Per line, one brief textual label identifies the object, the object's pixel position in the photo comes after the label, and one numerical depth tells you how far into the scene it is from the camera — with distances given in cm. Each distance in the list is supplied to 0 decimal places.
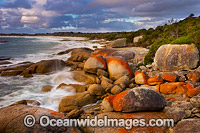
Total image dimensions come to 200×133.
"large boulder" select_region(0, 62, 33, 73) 1745
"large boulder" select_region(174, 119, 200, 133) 490
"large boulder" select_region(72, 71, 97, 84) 1250
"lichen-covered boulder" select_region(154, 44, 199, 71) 1148
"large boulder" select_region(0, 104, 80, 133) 507
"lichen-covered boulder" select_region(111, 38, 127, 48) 3381
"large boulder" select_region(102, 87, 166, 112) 615
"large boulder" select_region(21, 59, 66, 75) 1672
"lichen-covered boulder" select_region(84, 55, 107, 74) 1317
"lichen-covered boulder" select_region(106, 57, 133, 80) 1233
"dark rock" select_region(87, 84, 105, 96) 1000
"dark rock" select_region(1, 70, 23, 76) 1603
